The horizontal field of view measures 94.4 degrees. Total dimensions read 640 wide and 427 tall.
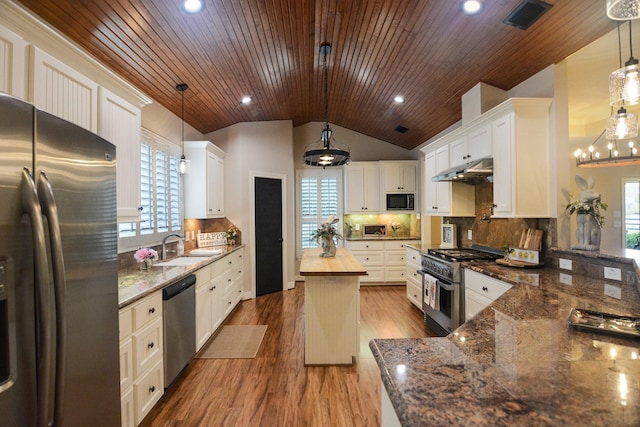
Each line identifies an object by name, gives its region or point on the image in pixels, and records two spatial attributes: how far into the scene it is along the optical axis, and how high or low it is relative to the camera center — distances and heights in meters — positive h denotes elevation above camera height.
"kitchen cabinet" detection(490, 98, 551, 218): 2.76 +0.52
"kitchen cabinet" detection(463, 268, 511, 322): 2.49 -0.70
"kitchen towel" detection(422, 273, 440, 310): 3.44 -0.93
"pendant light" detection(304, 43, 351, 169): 2.98 +0.65
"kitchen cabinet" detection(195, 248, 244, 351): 3.11 -0.95
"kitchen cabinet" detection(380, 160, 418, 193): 6.23 +0.80
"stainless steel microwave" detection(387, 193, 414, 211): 6.24 +0.29
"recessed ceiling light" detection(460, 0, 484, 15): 2.30 +1.64
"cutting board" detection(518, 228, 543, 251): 2.84 -0.25
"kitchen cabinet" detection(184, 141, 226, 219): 4.33 +0.53
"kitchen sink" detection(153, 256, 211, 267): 3.22 -0.51
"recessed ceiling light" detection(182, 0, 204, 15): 2.23 +1.62
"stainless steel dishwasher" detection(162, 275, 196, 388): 2.40 -0.95
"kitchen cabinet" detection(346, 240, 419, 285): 6.02 -0.87
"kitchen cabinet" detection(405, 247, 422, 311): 4.41 -0.97
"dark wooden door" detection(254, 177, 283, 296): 5.42 -0.34
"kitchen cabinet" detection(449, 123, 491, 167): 3.19 +0.81
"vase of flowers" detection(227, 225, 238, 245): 5.05 -0.33
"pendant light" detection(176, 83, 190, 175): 3.45 +0.77
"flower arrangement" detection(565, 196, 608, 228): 2.46 +0.04
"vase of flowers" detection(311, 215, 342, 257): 3.66 -0.25
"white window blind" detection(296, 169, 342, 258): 6.55 +0.37
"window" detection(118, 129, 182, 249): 3.14 +0.28
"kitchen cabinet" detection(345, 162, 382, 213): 6.27 +0.60
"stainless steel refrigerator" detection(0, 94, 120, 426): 0.86 -0.17
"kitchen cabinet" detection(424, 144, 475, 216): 3.99 +0.29
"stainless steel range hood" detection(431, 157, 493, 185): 3.12 +0.46
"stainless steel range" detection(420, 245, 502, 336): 3.11 -0.79
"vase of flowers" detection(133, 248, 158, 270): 2.84 -0.39
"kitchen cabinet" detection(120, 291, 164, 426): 1.86 -0.97
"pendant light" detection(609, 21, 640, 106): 1.66 +0.75
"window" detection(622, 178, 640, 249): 4.93 +0.04
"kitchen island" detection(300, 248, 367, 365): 2.94 -1.03
